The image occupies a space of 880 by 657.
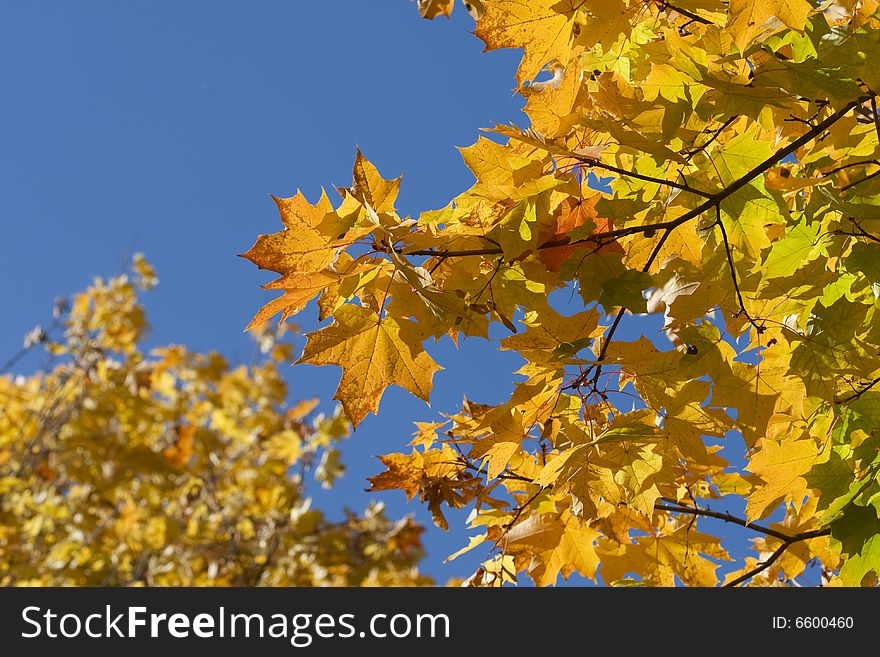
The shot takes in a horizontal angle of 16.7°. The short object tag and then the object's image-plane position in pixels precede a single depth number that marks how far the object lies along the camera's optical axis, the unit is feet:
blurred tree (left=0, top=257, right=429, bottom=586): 24.48
